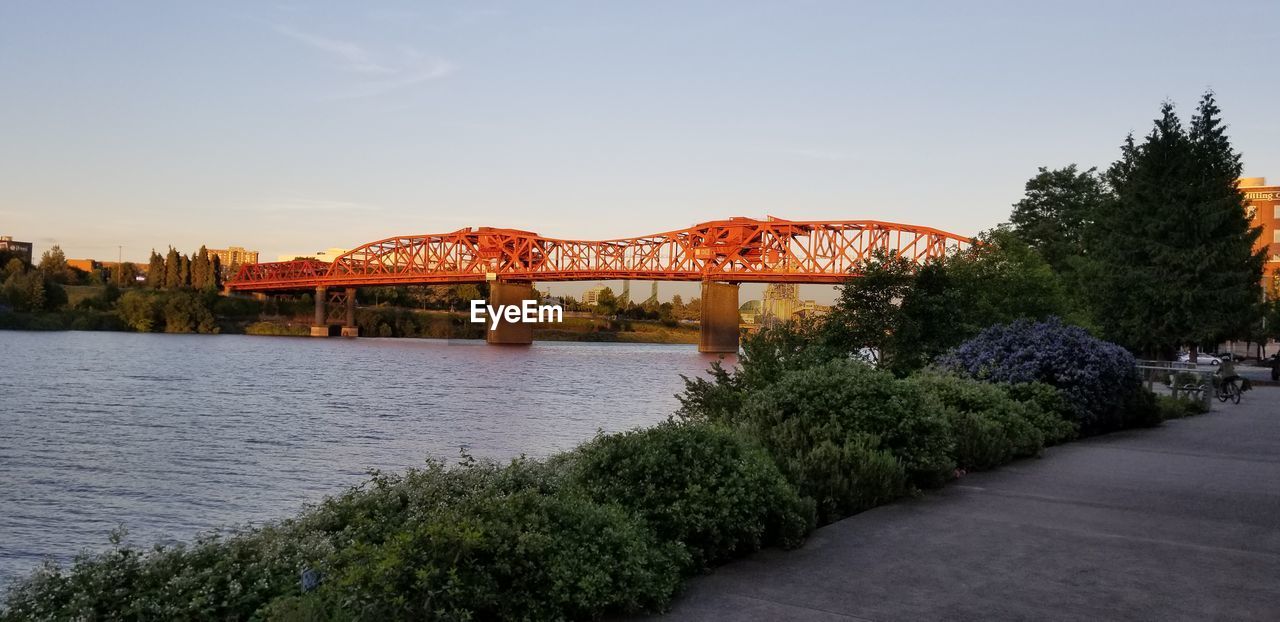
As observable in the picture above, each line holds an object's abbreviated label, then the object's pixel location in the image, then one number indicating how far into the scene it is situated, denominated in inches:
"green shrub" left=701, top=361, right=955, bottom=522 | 385.1
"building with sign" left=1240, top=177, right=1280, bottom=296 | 4874.5
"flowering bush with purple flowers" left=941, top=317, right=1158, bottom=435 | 691.4
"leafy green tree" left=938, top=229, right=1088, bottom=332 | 1397.6
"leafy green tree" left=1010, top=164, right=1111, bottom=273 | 2760.8
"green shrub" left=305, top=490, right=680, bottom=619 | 217.3
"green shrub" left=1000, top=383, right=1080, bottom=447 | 625.1
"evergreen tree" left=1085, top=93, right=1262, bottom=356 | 1690.5
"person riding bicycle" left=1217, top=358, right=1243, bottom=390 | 1155.3
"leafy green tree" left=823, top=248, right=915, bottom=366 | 920.9
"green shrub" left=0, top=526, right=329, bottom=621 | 229.3
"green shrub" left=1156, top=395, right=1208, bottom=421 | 869.2
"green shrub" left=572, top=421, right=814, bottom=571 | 292.8
